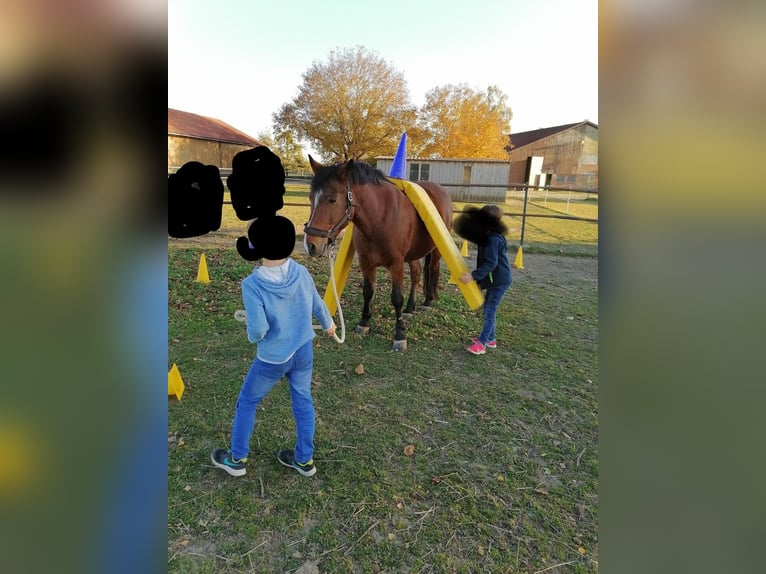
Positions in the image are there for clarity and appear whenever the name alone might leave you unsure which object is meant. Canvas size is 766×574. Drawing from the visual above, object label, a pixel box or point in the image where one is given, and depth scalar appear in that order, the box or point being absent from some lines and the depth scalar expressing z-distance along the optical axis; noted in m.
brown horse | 3.59
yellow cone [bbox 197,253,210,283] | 6.41
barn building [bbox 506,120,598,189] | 36.22
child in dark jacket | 4.20
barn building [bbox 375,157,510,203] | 24.28
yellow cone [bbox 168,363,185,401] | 3.33
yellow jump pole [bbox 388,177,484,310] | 4.37
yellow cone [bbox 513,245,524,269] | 8.57
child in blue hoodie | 2.17
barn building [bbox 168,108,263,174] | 20.75
